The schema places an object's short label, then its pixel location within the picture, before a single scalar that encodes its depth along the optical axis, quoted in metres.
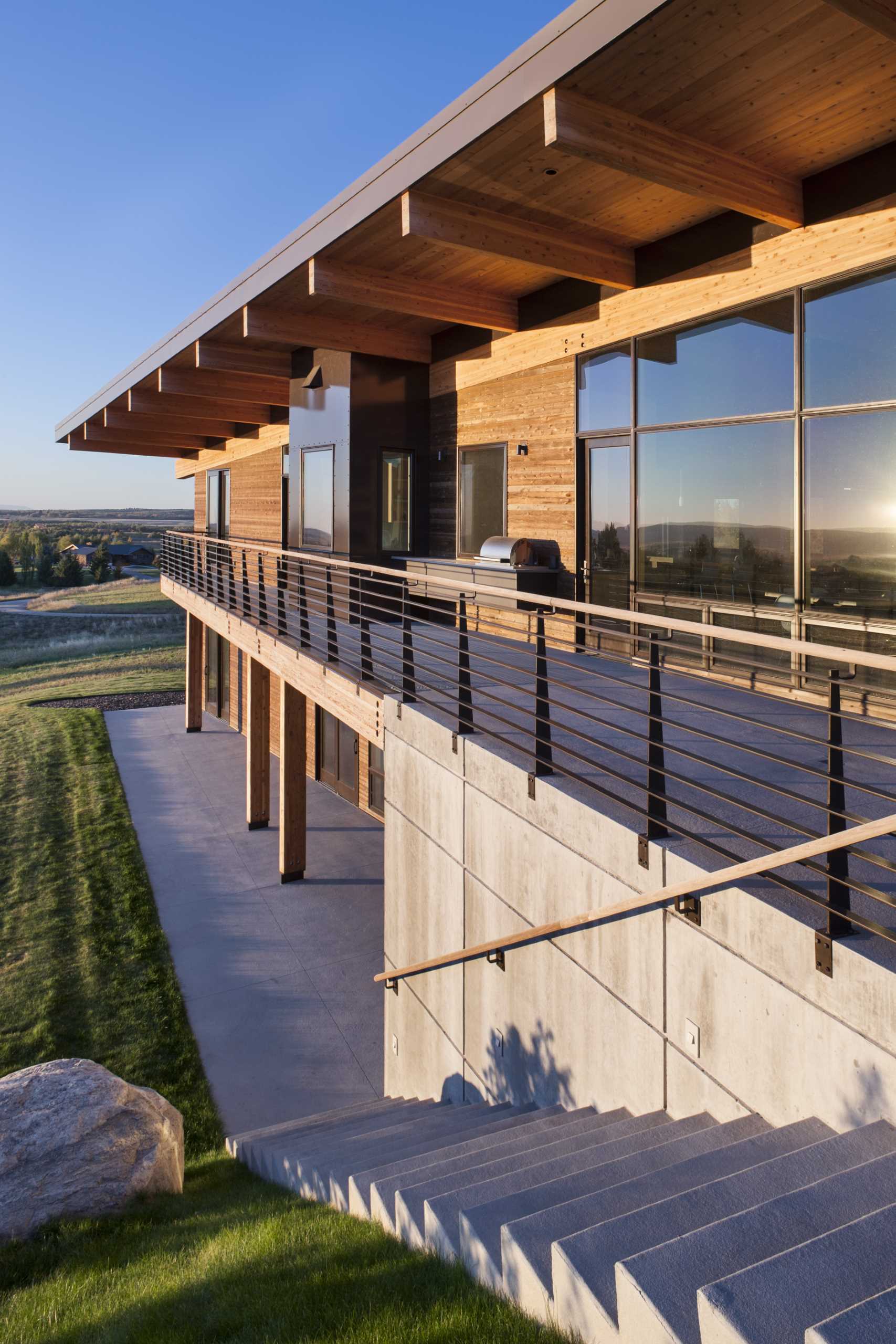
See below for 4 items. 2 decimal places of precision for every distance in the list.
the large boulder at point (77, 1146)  5.45
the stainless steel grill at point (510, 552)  9.88
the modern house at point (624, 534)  3.68
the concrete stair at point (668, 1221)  2.15
